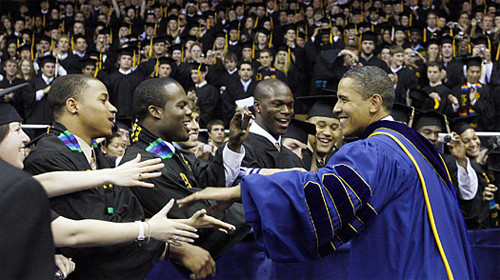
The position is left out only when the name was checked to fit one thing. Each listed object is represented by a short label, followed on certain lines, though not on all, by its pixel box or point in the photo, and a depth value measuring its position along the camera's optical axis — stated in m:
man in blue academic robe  2.62
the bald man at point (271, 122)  4.47
